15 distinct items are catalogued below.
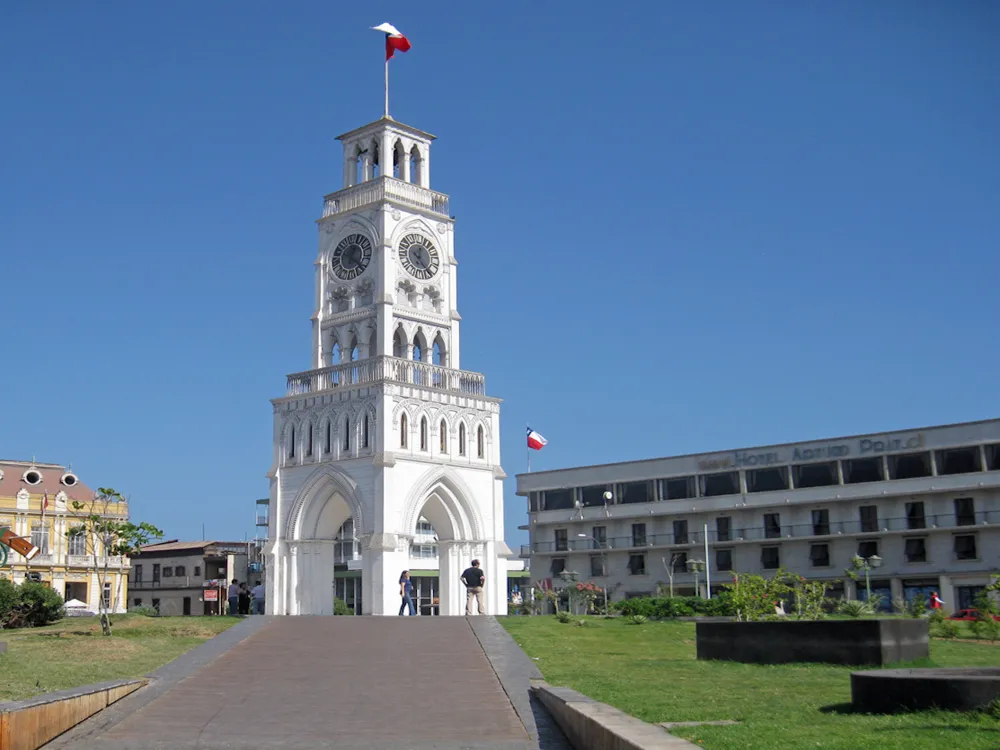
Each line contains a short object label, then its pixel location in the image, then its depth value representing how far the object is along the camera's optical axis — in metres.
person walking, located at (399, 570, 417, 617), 39.16
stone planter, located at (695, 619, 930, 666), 19.84
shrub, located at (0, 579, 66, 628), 33.81
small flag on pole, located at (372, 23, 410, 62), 48.26
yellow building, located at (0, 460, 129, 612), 74.50
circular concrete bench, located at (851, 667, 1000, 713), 12.23
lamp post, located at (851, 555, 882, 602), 43.50
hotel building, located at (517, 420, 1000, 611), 63.69
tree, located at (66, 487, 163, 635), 30.66
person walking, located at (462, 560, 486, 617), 35.88
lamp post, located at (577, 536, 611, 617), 77.12
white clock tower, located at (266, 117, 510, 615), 43.84
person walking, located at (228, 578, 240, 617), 69.93
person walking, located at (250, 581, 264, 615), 40.44
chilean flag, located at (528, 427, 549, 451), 66.75
